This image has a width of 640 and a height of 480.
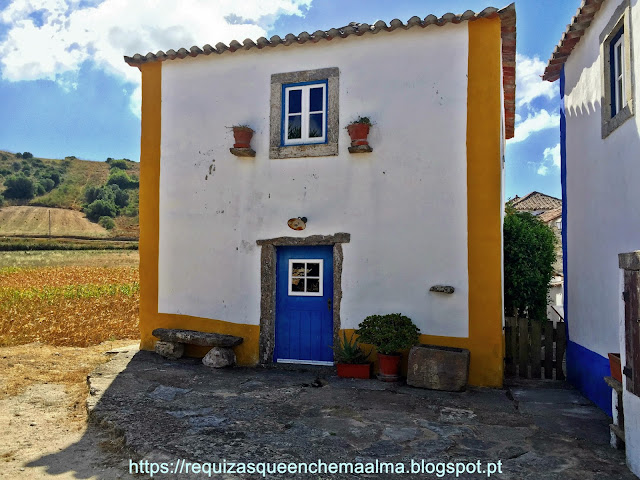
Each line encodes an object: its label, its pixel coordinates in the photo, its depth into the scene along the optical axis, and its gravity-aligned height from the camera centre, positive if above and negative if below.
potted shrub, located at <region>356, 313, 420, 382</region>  6.94 -1.05
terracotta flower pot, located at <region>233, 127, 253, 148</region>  8.04 +2.01
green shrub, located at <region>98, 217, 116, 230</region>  61.58 +4.77
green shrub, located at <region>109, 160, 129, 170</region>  96.12 +18.64
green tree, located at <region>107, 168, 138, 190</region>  82.19 +13.28
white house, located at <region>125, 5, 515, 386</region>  7.18 +1.16
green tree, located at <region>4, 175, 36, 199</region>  69.88 +10.14
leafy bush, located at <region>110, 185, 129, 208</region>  72.56 +9.07
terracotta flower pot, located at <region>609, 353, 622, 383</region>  4.52 -0.95
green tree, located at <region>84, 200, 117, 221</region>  65.38 +6.58
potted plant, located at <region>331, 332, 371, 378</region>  7.26 -1.47
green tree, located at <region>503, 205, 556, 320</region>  9.00 -0.16
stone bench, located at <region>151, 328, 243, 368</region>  7.85 -1.33
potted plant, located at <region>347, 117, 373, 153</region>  7.49 +1.93
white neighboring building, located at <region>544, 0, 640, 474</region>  5.36 +1.03
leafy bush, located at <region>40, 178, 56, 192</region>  75.50 +11.59
